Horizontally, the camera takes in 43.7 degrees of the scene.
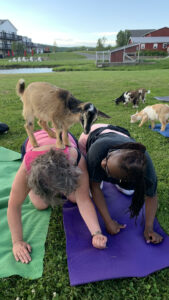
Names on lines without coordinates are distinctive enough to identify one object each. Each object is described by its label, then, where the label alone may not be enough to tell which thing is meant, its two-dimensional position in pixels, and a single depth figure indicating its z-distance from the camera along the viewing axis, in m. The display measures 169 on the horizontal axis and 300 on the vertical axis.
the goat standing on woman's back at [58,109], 2.08
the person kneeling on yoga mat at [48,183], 1.75
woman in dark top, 1.76
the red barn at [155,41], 38.84
